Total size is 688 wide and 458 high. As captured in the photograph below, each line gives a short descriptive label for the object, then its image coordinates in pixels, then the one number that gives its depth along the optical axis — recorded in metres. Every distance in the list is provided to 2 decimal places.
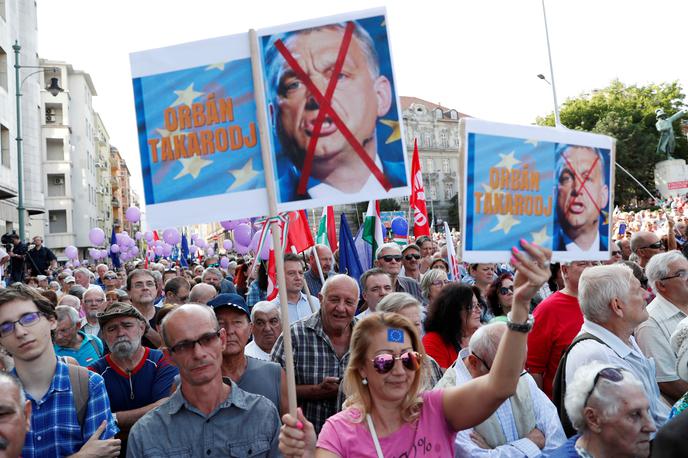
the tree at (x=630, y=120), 56.94
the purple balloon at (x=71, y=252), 26.51
